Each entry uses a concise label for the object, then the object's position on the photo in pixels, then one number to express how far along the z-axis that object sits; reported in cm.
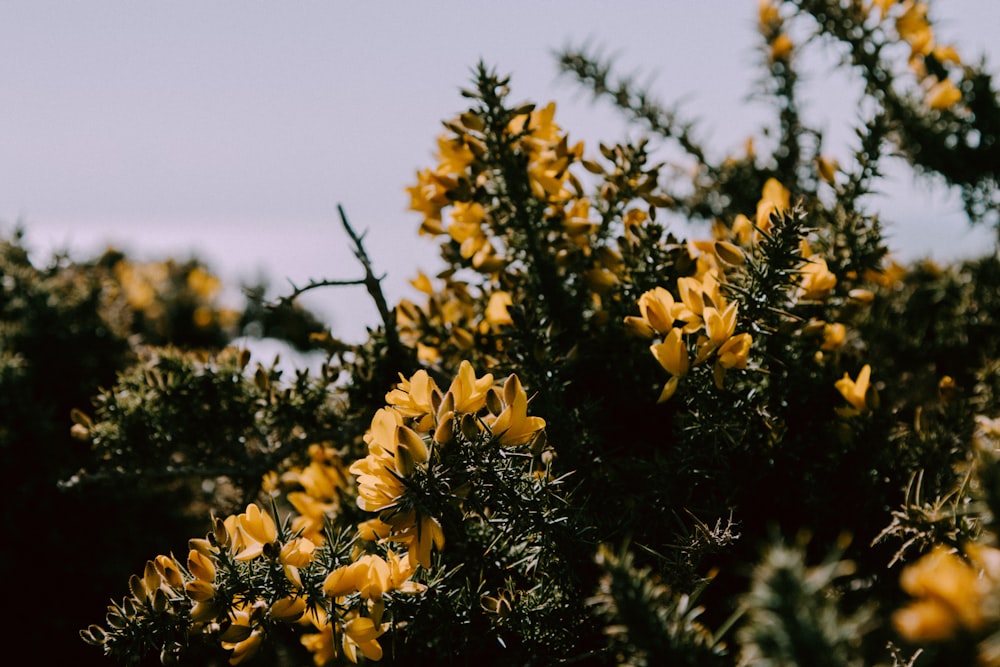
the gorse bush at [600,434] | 61
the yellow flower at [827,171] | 72
